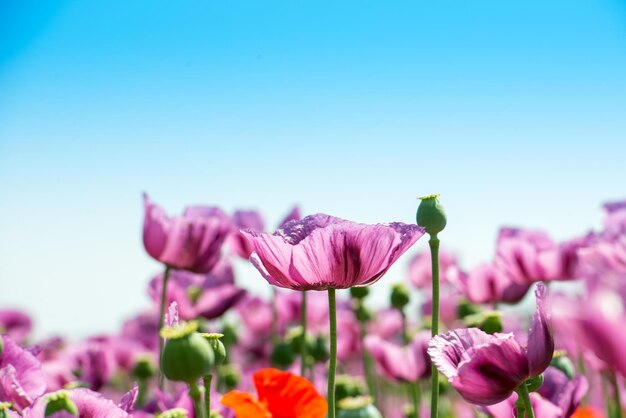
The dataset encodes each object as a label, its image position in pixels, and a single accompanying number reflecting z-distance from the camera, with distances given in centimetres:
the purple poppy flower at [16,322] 467
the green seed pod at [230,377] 331
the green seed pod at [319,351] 336
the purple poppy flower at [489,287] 296
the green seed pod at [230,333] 381
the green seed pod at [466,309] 333
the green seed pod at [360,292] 326
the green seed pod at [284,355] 326
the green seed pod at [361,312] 336
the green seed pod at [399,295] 298
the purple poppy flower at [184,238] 253
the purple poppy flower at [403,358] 265
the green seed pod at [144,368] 342
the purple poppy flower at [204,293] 301
